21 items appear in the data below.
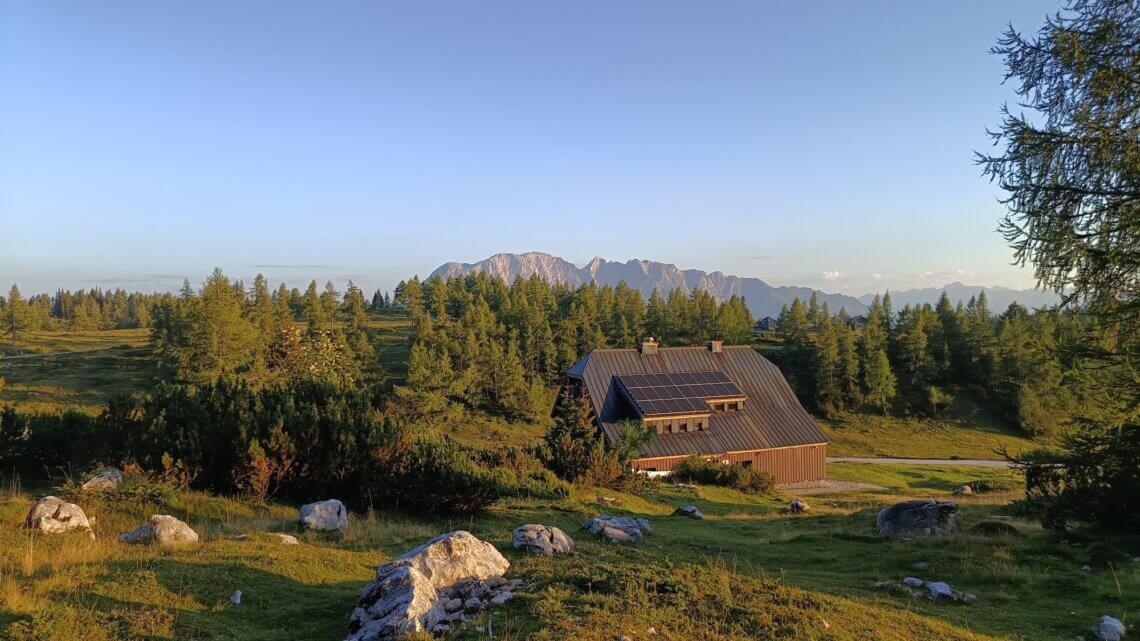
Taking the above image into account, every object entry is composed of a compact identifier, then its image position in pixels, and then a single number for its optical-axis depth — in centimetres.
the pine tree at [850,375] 7556
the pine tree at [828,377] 7569
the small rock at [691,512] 1903
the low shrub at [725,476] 3197
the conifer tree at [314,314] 7025
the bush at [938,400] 7259
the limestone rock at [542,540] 973
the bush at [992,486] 3262
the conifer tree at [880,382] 7181
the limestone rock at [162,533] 926
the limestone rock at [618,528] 1218
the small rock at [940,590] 937
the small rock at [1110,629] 748
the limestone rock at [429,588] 597
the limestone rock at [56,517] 930
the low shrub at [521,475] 1870
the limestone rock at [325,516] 1162
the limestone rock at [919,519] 1464
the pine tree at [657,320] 8962
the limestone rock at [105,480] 1200
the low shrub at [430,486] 1438
